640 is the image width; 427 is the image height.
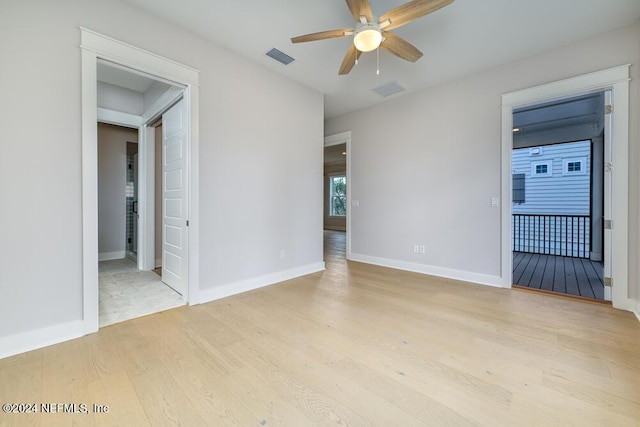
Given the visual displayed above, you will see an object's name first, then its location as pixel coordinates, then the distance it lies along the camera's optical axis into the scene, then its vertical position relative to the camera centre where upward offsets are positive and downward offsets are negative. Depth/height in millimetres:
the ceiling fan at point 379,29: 2014 +1561
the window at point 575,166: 6508 +1100
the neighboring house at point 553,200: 6090 +251
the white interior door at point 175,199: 2969 +136
